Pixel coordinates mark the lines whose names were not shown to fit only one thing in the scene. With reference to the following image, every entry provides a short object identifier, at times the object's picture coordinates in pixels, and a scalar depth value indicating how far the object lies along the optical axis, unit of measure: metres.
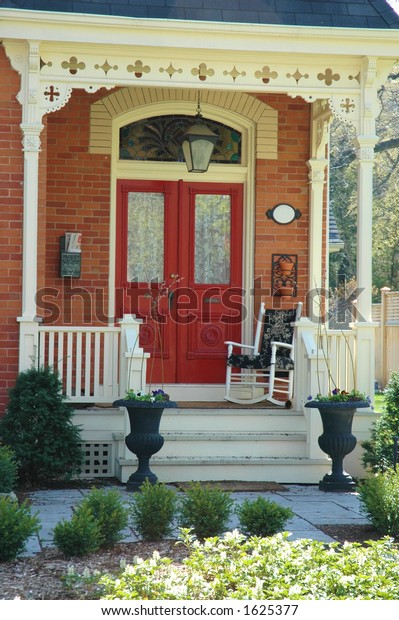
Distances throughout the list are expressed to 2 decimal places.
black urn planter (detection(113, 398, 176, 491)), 17.16
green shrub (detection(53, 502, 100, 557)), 11.67
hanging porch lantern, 20.70
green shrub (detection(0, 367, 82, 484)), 17.30
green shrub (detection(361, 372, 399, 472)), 17.66
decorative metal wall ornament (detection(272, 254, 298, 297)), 22.19
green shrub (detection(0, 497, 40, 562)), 11.40
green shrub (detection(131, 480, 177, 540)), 12.86
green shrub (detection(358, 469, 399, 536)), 13.32
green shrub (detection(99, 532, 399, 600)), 9.25
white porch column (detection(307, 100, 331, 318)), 22.17
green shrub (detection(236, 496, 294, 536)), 12.73
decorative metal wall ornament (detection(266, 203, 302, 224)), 22.19
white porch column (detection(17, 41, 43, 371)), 18.33
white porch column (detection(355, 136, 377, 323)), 19.28
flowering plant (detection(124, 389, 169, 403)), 17.30
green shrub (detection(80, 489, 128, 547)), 12.39
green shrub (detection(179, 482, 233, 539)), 12.79
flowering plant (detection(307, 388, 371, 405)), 17.83
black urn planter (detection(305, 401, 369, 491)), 17.67
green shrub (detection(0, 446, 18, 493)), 14.87
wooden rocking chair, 20.73
